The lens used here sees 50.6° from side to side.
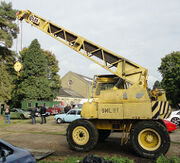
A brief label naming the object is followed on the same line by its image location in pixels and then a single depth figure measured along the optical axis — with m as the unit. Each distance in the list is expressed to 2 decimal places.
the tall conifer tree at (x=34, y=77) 36.96
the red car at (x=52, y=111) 27.88
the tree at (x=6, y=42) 24.19
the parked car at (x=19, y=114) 23.36
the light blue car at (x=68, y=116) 17.22
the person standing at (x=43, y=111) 17.43
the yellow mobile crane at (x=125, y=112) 6.60
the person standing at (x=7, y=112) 17.35
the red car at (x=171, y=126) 11.98
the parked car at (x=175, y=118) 15.77
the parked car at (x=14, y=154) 3.51
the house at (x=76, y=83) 62.75
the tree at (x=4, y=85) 23.79
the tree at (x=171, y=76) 39.02
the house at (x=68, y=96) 53.28
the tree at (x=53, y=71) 43.62
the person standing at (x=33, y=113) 17.45
